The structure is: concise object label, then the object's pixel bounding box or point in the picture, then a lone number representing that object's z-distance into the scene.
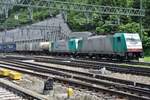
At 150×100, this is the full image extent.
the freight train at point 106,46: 34.66
